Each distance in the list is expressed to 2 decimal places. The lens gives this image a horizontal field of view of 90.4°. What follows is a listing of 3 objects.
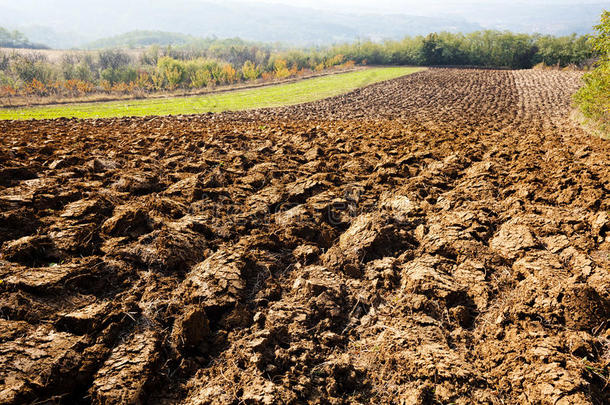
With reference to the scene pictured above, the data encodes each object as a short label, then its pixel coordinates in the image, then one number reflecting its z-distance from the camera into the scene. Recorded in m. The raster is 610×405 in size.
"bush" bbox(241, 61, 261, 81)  62.41
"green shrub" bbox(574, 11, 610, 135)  13.03
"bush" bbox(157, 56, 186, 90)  53.89
